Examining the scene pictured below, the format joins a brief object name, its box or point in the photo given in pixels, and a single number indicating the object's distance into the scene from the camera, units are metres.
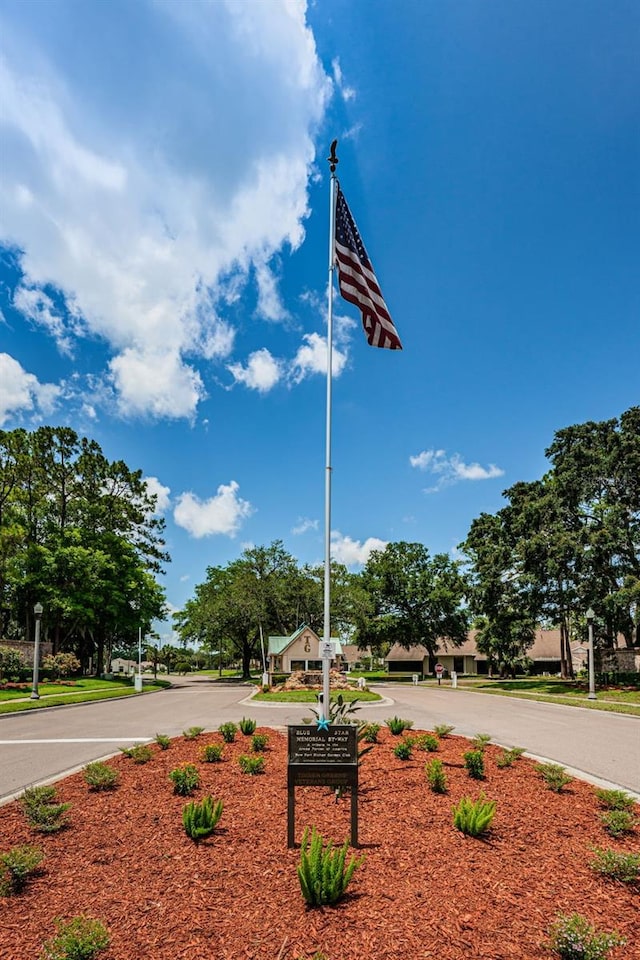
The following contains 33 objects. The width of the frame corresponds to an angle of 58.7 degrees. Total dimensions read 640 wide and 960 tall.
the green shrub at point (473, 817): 5.52
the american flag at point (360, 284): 9.28
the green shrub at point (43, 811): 5.84
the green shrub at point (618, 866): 4.57
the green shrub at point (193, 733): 11.37
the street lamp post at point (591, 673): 24.53
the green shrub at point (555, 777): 7.23
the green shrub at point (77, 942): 3.43
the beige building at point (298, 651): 43.91
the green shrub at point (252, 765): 8.09
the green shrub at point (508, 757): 8.60
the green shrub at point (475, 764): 7.86
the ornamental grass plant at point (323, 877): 4.21
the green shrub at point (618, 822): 5.67
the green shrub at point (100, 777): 7.27
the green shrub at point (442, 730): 11.01
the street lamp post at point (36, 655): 21.86
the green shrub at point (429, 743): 9.77
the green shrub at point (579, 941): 3.40
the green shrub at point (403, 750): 8.98
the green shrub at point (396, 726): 11.58
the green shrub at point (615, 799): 6.45
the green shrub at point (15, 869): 4.44
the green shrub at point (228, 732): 10.65
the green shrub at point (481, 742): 9.49
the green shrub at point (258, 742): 9.66
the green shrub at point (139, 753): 8.95
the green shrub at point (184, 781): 7.07
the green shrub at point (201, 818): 5.48
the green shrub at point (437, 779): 7.10
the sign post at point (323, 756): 5.54
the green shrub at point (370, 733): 10.28
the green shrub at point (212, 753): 8.87
